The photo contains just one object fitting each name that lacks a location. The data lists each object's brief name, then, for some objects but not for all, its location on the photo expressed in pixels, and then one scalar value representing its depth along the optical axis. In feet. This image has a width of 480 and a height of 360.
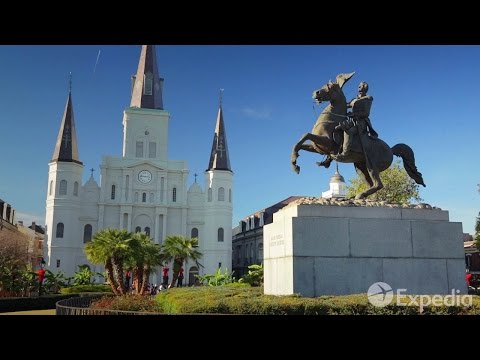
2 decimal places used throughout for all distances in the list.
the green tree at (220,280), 149.50
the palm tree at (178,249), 129.29
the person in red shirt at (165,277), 123.15
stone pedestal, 35.40
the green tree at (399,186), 130.31
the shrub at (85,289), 133.80
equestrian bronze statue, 40.24
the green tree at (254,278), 123.75
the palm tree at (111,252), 87.09
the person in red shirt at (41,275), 101.49
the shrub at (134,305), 42.61
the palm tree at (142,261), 91.15
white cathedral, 216.13
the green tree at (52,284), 128.83
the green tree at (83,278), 159.94
